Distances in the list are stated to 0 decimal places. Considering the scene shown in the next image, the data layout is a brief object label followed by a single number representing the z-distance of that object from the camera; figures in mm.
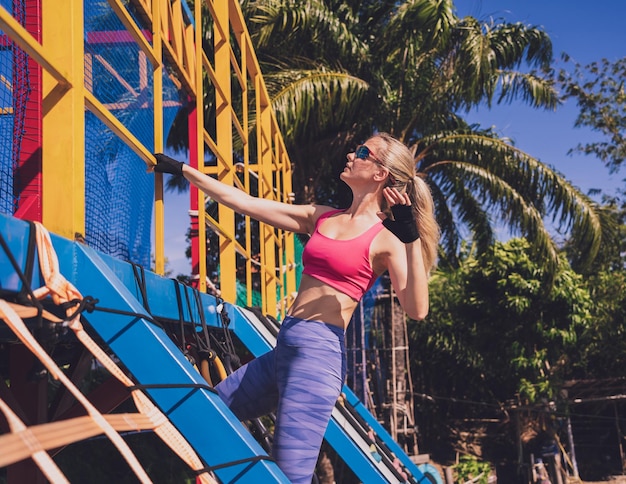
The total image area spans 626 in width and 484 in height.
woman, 2133
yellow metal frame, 1798
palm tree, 10688
